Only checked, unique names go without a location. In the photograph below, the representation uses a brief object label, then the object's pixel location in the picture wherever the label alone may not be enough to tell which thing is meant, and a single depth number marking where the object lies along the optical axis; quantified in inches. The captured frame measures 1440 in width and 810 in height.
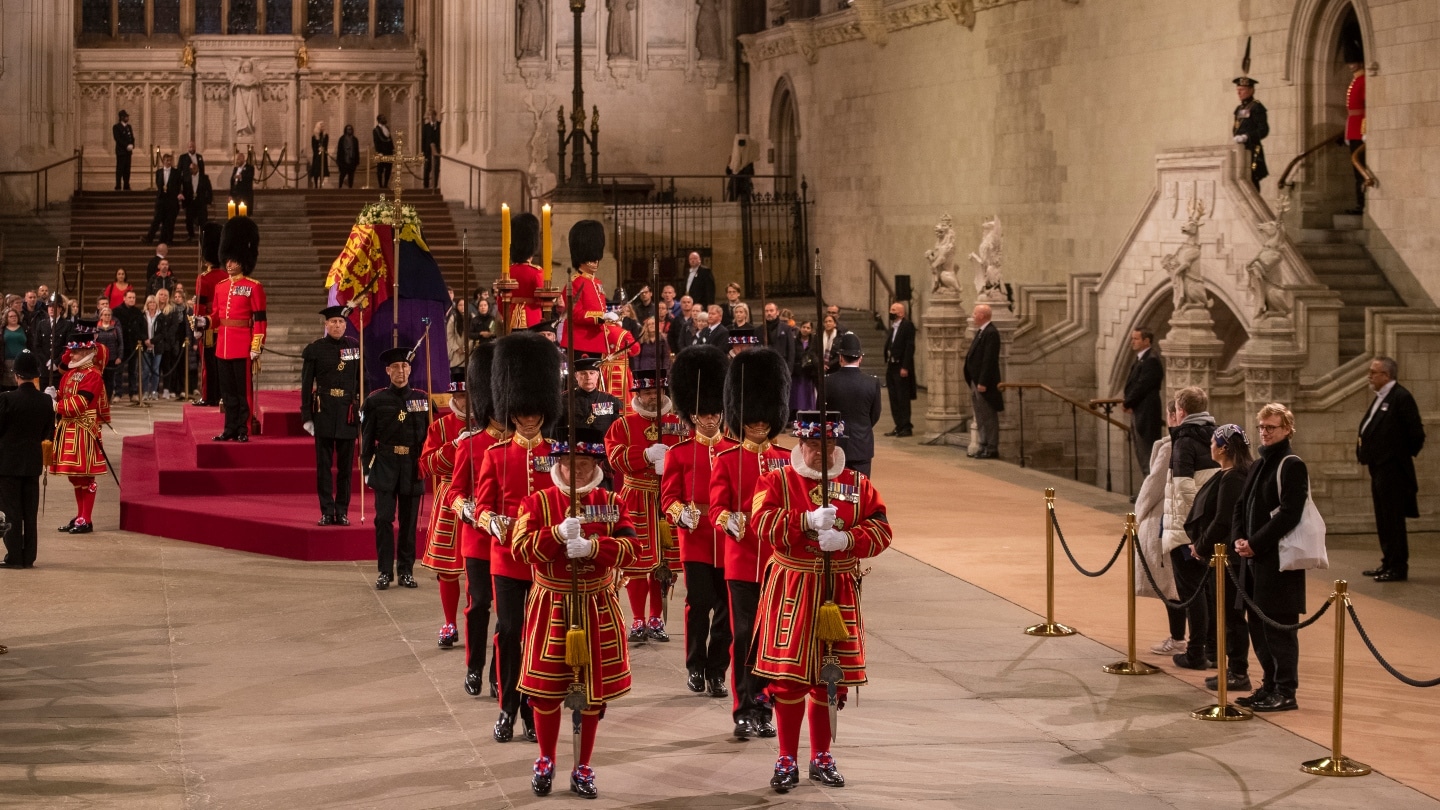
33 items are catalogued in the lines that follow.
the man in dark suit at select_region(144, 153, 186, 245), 1161.4
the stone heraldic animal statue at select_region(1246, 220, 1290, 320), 643.6
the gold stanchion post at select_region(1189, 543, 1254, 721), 372.8
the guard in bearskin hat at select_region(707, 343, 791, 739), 347.6
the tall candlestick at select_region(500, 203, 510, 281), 510.3
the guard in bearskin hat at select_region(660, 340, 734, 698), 373.4
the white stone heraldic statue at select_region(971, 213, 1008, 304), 855.7
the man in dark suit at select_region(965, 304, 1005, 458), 779.4
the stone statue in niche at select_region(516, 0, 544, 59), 1347.2
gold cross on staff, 589.2
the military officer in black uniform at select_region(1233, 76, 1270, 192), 767.1
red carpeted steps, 564.1
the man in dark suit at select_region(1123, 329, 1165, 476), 677.3
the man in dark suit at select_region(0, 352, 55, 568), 532.1
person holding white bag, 379.9
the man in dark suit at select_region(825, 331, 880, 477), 525.0
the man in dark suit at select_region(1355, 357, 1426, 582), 534.6
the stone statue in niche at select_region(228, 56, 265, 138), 1409.9
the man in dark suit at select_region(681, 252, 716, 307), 1027.3
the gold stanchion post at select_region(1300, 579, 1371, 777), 335.3
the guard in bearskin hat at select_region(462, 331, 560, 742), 346.6
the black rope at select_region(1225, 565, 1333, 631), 366.5
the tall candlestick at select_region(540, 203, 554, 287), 502.6
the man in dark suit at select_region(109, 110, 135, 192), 1267.2
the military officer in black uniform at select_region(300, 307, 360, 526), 549.3
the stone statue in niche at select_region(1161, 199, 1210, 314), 685.3
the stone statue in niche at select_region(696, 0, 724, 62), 1391.5
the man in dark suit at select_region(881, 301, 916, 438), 890.7
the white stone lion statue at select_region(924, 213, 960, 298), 882.1
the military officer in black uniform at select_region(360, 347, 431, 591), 477.7
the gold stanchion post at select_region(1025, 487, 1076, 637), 461.4
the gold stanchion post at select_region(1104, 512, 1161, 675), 419.8
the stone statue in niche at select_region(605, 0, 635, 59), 1373.0
